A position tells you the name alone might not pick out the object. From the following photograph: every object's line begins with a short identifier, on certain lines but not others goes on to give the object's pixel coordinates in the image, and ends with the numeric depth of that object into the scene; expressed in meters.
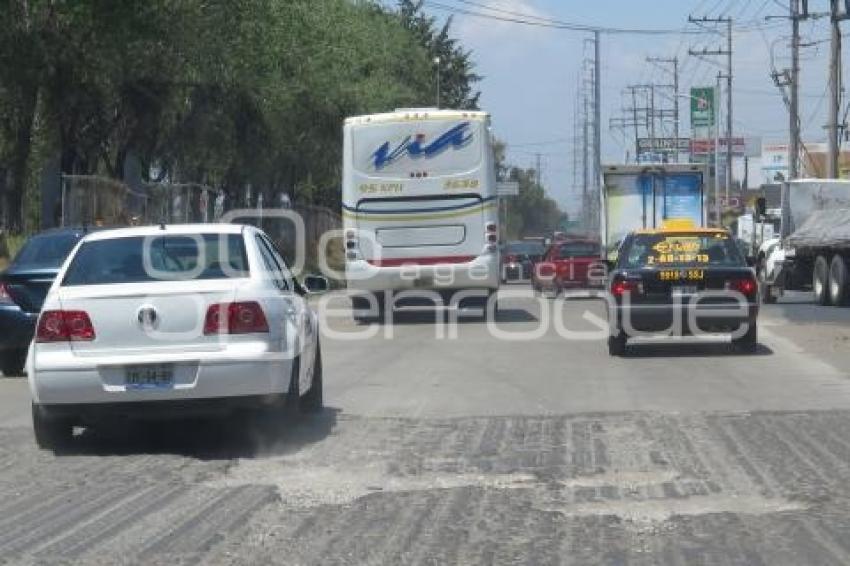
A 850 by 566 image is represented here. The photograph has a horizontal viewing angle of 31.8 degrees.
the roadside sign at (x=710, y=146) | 82.10
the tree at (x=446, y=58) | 83.88
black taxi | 18.75
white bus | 25.78
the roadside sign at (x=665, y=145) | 104.62
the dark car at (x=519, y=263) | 51.84
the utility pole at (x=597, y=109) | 98.19
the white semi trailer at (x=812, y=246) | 31.44
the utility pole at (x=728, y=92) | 76.94
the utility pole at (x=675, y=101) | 97.62
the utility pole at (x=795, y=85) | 51.91
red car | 36.28
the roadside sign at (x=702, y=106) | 69.38
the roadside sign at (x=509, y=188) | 61.70
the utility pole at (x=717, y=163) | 60.94
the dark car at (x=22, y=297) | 16.39
